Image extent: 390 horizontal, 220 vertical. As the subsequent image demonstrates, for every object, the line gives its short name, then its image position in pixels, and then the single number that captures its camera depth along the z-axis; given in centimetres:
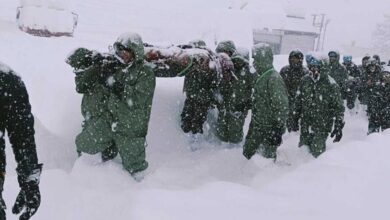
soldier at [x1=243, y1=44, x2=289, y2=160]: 586
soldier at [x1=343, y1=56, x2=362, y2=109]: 1127
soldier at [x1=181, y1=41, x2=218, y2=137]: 670
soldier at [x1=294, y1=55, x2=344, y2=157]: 657
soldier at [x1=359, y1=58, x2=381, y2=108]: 890
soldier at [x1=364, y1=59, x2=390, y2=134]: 838
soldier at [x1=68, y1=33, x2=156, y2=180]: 496
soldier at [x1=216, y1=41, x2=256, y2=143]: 687
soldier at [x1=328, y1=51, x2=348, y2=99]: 992
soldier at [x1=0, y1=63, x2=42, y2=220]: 258
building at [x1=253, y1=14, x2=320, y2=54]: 3562
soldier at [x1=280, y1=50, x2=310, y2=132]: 774
